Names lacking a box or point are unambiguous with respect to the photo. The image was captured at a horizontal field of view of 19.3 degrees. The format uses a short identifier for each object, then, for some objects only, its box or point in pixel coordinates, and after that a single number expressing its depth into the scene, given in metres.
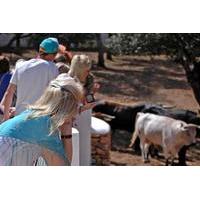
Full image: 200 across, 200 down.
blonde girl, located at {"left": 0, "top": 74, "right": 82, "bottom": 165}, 2.85
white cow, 10.16
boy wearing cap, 4.48
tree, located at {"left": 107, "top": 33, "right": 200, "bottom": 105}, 10.82
